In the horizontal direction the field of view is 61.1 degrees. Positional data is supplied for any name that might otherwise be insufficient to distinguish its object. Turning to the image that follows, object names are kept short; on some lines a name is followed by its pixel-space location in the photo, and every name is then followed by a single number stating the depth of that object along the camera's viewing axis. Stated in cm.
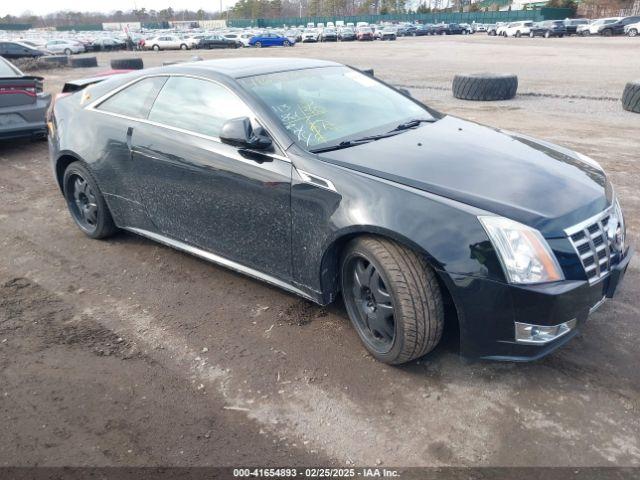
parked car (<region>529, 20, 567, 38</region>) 4399
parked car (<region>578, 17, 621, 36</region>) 4259
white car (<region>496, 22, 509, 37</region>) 4931
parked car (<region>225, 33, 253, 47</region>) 4359
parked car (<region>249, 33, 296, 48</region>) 4375
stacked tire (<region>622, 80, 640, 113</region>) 987
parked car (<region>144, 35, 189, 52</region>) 4209
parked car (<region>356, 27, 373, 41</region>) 4900
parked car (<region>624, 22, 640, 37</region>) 4088
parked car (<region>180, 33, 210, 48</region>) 4109
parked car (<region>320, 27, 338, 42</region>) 5056
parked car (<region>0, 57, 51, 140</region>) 760
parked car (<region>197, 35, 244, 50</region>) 4119
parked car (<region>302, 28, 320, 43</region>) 5075
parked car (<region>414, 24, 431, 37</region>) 5856
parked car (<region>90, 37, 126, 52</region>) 4412
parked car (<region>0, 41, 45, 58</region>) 2824
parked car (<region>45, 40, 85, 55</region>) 4031
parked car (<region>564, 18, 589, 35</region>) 4428
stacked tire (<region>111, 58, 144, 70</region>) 1830
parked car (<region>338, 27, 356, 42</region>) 5075
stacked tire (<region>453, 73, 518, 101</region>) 1153
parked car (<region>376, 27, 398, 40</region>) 4956
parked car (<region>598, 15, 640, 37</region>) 4218
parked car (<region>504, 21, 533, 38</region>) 4605
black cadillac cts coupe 258
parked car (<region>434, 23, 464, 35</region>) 5797
